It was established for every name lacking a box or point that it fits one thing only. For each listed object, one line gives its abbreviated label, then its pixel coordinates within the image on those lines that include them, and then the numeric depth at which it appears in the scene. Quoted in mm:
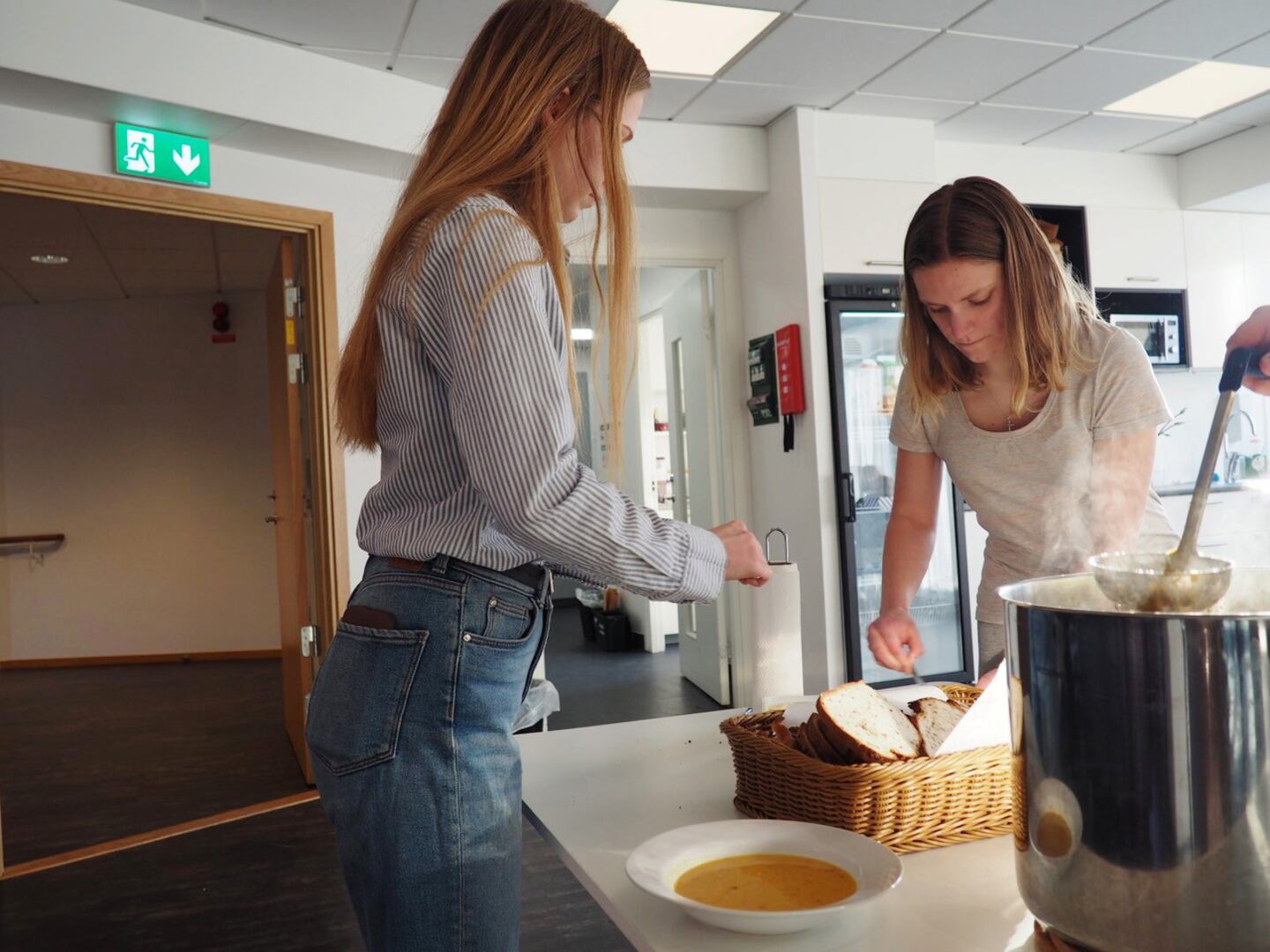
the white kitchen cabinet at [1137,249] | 4883
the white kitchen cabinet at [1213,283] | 5070
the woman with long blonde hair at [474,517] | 828
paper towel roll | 1231
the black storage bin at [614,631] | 6676
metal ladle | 678
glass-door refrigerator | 4270
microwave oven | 4945
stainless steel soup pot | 546
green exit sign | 3227
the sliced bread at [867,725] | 920
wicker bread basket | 886
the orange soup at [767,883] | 757
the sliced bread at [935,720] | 982
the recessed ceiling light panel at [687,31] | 3338
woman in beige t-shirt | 1353
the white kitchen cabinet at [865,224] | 4305
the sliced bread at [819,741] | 950
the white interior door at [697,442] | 4957
